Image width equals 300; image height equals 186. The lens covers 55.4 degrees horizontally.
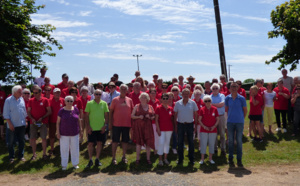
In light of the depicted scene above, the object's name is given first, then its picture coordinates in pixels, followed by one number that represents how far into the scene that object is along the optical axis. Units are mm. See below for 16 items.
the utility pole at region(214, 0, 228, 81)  15539
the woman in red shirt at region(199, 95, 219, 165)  7638
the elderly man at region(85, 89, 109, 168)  7531
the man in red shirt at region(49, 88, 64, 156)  8398
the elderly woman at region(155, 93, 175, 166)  7549
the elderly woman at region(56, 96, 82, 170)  7262
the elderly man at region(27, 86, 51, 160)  8117
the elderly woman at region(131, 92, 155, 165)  7539
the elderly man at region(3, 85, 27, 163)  7996
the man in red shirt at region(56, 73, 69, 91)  10539
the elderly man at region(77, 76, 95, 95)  10594
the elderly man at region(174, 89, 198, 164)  7480
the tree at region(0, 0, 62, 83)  14297
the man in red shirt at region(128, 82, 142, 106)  8891
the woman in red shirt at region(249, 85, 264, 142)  9625
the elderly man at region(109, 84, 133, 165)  7586
